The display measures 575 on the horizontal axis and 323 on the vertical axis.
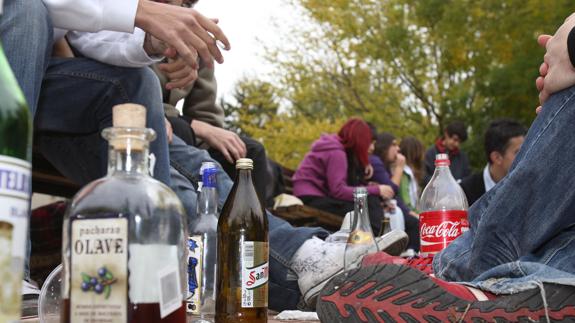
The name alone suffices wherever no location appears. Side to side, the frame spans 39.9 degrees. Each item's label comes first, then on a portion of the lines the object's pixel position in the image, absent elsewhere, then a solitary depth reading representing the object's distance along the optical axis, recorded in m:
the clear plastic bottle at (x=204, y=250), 2.40
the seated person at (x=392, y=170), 8.30
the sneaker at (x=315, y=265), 2.82
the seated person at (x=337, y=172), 7.34
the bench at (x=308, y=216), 6.62
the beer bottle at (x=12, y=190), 0.95
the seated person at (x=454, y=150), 9.41
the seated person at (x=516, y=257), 1.78
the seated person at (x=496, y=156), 6.26
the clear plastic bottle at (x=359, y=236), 2.87
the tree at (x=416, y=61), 13.38
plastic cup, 1.87
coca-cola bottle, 3.12
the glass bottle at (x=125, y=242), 1.14
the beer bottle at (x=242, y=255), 2.17
